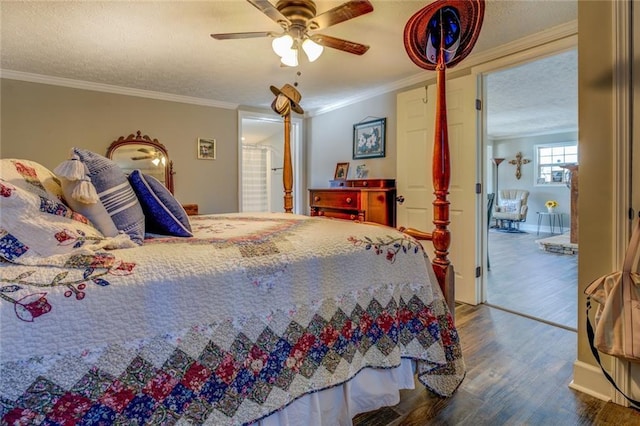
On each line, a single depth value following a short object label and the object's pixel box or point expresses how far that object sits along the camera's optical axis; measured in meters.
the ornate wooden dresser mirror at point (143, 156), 3.78
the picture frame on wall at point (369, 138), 3.85
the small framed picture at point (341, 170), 4.29
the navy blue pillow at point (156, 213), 1.35
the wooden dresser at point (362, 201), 3.31
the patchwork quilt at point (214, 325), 0.74
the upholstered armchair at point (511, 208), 7.66
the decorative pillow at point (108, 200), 1.12
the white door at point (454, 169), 2.83
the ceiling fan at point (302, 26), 1.78
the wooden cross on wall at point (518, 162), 8.05
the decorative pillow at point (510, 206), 7.73
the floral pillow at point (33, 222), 0.84
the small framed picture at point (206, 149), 4.30
